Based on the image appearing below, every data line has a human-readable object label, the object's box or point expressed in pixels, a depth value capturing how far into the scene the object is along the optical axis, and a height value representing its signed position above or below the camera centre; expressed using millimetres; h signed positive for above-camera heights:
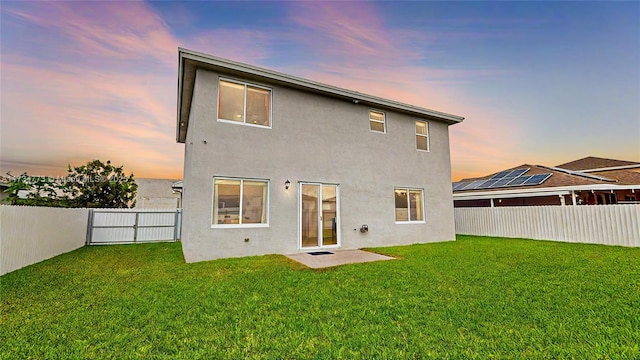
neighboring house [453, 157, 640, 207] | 14609 +1403
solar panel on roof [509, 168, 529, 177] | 19253 +2789
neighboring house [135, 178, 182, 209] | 22531 +1423
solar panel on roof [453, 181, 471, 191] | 22594 +2283
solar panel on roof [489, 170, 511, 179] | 20400 +2782
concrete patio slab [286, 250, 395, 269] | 7151 -1370
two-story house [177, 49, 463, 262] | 7840 +1554
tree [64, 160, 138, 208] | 16719 +1649
